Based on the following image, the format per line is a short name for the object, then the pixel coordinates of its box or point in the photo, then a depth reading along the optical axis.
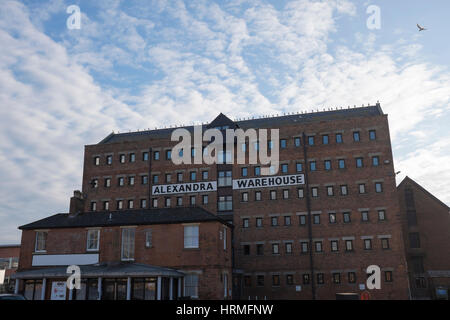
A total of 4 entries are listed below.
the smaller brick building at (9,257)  63.97
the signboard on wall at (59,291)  31.10
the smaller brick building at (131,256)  30.06
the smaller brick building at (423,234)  47.55
